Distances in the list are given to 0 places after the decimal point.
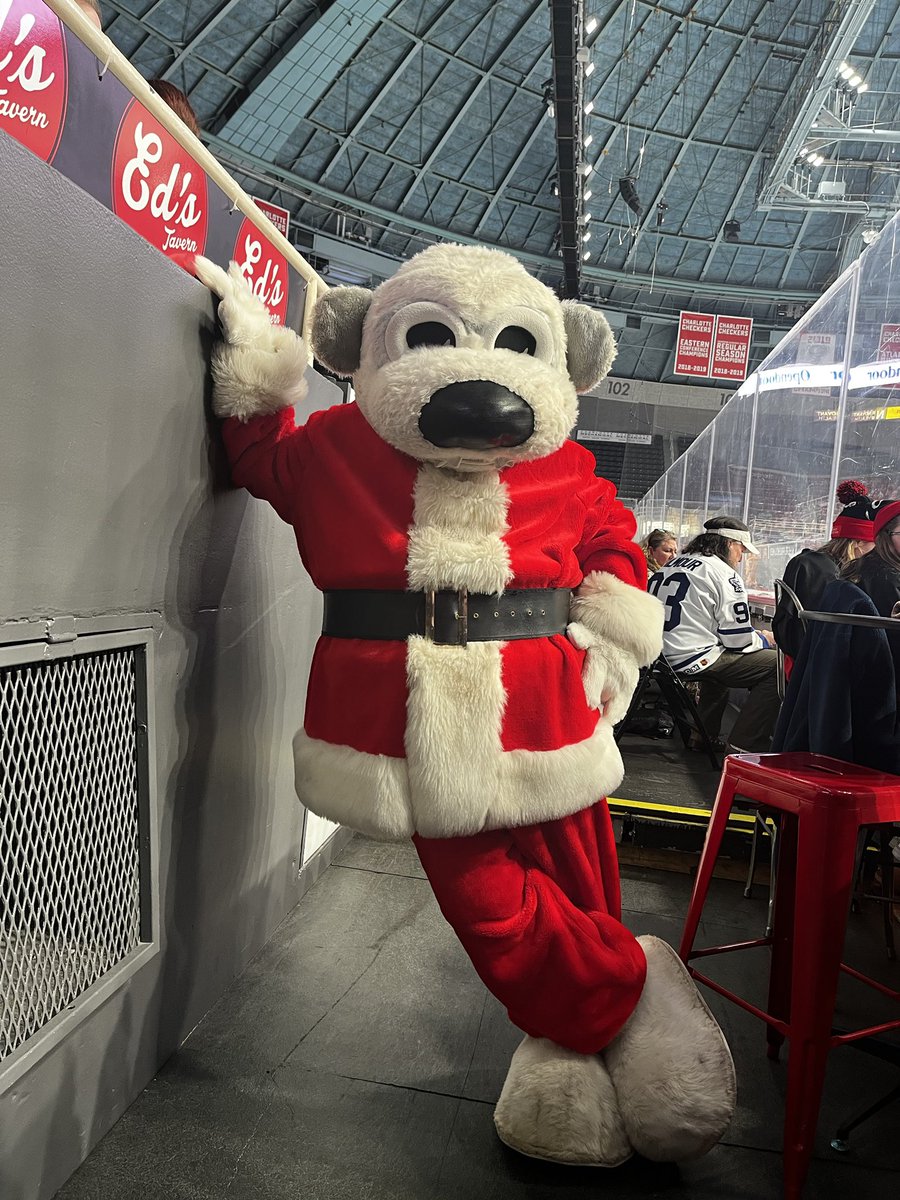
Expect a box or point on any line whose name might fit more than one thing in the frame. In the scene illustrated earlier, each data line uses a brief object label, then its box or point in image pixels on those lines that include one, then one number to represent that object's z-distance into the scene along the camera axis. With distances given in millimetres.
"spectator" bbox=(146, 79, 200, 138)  2678
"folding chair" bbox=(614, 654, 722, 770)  4375
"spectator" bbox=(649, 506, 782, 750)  4551
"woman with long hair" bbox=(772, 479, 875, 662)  3604
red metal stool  1462
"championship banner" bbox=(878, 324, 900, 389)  3787
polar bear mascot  1425
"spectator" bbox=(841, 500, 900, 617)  2674
